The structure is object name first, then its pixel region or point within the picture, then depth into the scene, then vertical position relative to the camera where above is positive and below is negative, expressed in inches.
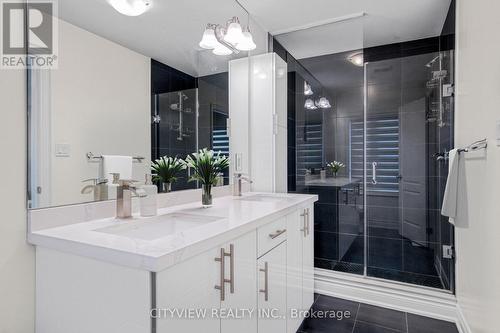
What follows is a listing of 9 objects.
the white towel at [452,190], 70.9 -6.0
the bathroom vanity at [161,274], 33.9 -14.8
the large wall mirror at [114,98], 45.2 +13.3
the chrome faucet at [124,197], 52.6 -5.7
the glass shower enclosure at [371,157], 117.6 +3.5
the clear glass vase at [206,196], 69.5 -7.3
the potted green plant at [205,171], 70.0 -1.3
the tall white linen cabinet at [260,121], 104.9 +16.4
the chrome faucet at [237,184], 93.6 -5.9
